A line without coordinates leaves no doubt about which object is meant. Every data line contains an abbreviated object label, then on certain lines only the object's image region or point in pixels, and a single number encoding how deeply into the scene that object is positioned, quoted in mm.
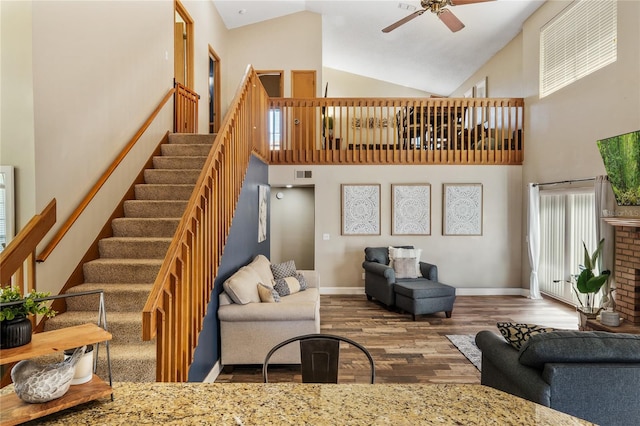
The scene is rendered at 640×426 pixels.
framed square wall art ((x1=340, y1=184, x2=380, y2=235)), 7242
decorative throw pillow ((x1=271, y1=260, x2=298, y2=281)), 5118
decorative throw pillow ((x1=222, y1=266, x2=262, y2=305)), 3713
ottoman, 5453
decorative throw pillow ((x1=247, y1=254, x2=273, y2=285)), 4569
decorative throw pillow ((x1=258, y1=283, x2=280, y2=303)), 3977
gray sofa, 2152
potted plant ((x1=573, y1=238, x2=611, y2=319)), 4438
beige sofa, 3705
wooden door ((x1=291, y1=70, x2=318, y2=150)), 7320
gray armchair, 5992
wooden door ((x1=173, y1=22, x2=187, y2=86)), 6363
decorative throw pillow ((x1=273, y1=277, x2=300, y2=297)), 4738
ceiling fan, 4381
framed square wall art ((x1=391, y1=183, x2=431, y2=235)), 7223
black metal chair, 1909
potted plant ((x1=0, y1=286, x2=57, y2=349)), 1109
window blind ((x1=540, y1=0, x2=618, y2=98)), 4887
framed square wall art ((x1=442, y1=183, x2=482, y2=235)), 7188
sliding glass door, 5465
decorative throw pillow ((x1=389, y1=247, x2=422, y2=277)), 6617
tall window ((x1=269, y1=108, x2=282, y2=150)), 7340
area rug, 4047
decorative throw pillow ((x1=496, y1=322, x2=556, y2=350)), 2514
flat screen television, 4035
